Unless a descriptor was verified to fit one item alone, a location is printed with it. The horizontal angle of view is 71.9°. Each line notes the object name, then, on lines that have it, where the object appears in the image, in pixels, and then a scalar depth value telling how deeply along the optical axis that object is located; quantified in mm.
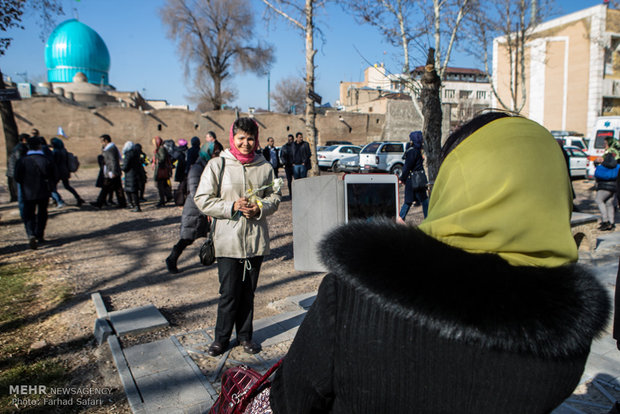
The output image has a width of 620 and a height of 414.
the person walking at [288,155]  13516
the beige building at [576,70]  33219
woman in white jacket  3557
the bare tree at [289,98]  70562
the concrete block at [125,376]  2954
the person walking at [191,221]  6090
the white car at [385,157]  20859
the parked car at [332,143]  34062
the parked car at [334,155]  23781
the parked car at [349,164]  21038
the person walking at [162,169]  11664
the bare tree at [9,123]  11914
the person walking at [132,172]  10891
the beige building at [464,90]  38094
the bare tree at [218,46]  38844
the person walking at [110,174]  10891
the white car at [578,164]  19625
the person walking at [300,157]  13445
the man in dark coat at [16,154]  8836
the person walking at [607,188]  8625
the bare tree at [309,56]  14617
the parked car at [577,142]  22800
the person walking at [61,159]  11124
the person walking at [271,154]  15258
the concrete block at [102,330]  4008
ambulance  17703
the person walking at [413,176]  8883
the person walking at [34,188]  7418
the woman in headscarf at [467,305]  942
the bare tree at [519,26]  18016
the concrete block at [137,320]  4109
